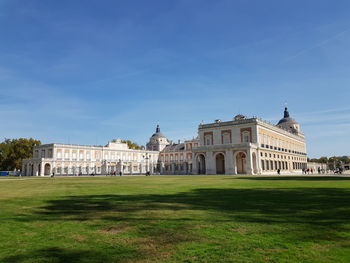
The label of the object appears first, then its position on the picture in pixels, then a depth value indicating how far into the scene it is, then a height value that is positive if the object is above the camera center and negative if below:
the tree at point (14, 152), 83.62 +6.56
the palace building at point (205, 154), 57.41 +4.75
